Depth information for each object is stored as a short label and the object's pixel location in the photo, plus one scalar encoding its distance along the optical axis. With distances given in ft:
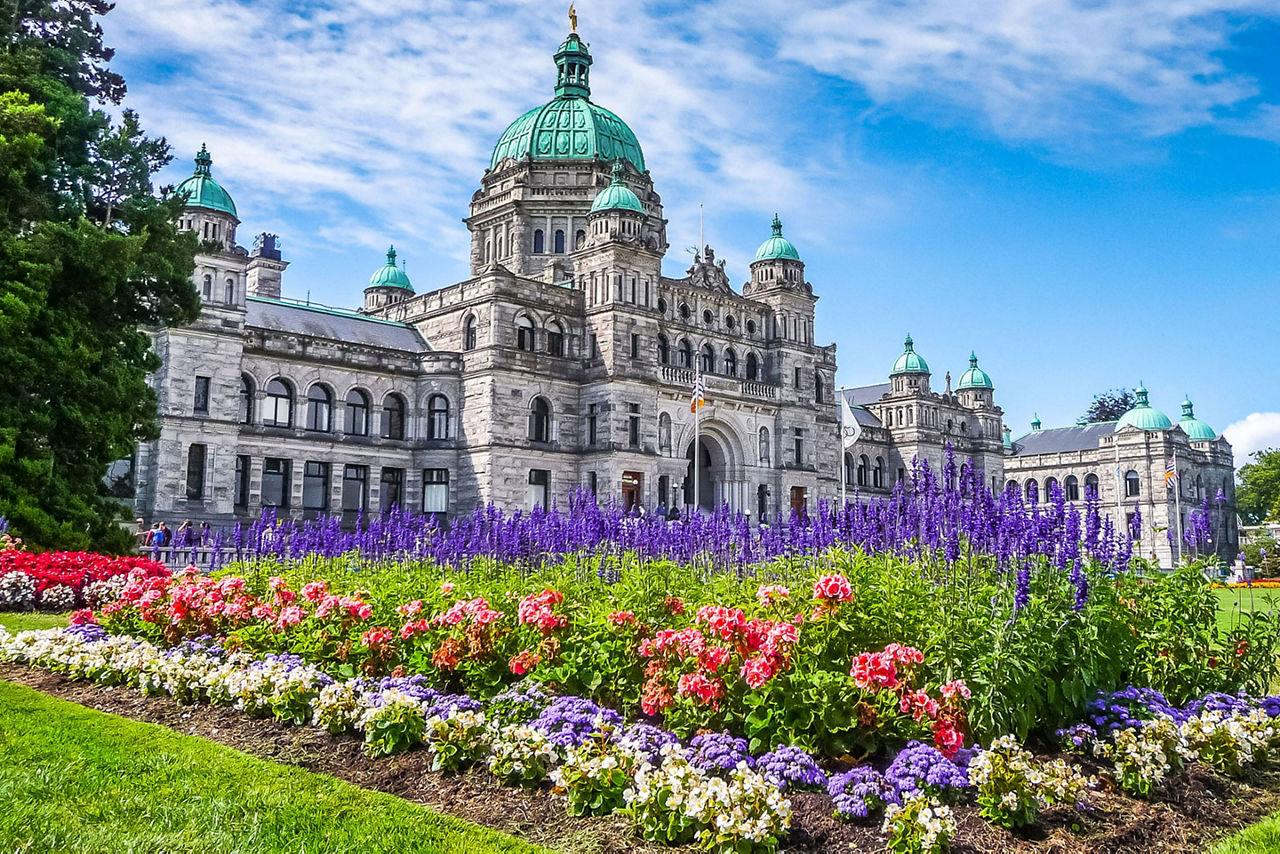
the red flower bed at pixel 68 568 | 52.16
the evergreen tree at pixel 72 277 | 63.46
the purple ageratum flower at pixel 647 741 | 23.89
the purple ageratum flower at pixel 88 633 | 39.27
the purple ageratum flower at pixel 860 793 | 21.61
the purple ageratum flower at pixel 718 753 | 22.88
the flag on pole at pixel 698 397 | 133.80
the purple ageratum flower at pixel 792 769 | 22.44
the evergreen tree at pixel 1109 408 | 340.59
